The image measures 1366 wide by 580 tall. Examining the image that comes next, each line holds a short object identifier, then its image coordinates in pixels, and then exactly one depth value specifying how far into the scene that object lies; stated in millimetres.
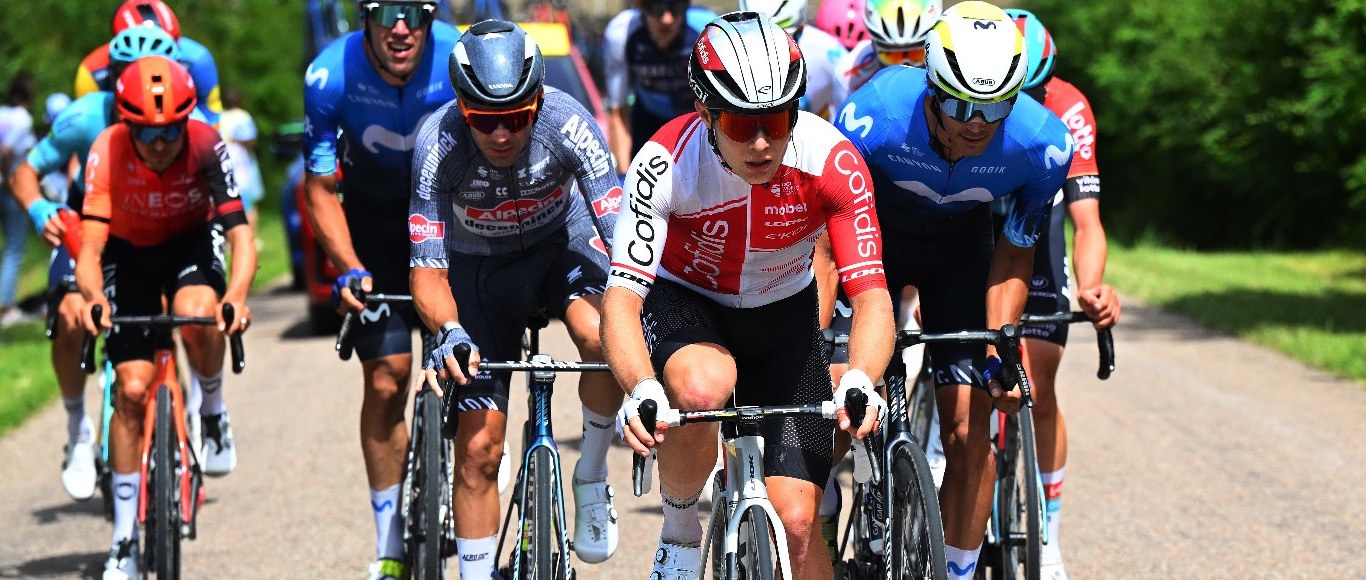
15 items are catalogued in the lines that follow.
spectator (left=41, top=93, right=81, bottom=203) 24766
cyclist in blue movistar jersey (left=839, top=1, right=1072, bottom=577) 10727
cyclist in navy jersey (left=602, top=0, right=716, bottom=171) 19234
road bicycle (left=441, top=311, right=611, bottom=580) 10562
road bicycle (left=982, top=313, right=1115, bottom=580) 11820
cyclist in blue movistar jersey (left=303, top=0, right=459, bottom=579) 13250
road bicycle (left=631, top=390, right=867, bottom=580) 9094
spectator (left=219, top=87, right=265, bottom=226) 32406
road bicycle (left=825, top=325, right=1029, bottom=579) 9820
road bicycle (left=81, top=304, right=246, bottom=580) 12945
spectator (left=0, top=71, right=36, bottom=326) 30844
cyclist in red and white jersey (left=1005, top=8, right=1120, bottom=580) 12672
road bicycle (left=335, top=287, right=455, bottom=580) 11414
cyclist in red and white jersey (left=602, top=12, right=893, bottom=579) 9367
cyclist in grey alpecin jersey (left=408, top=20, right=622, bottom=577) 11141
